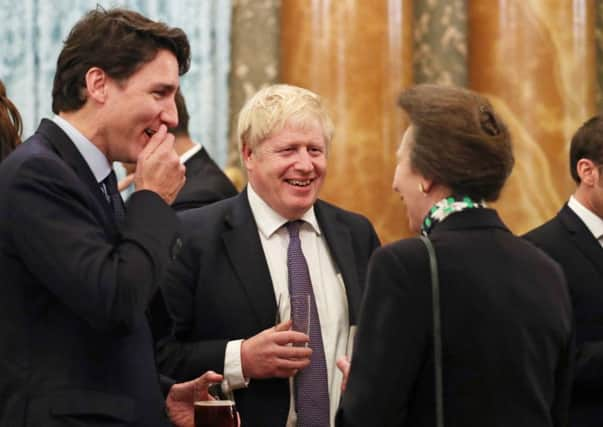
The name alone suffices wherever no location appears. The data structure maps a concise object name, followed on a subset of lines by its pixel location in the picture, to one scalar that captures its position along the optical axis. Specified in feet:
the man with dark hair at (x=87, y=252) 7.66
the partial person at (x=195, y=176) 12.96
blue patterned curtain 16.51
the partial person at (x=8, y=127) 9.87
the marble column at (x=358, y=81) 15.56
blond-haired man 10.05
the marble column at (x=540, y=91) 15.89
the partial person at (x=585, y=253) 10.60
